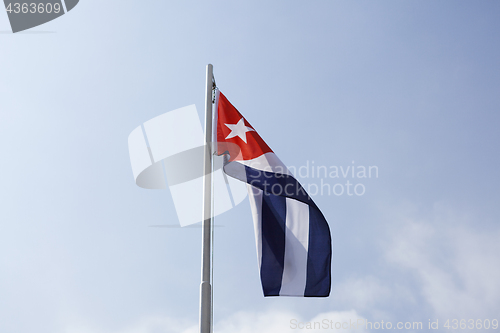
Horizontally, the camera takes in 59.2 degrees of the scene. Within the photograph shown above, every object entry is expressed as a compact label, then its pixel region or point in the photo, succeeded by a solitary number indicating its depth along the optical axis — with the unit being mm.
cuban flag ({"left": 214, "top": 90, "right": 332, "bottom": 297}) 9523
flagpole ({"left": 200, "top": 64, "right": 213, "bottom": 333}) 7259
